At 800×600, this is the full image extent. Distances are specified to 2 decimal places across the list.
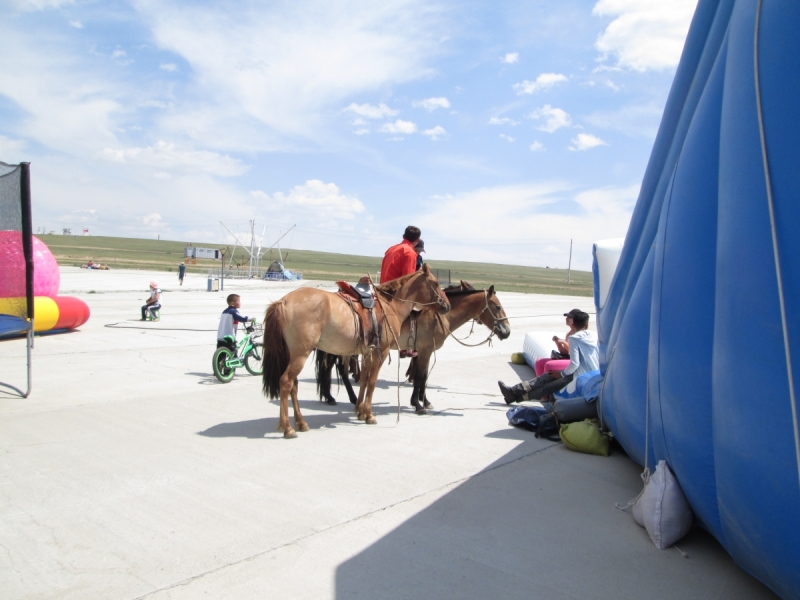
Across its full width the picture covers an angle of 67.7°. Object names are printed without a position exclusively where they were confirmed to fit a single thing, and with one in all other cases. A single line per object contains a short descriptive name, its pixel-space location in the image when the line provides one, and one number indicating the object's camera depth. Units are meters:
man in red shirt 9.30
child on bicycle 10.02
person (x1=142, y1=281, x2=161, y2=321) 18.25
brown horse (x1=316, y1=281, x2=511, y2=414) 8.28
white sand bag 4.06
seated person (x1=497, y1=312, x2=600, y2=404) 7.80
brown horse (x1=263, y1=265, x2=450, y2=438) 6.62
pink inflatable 8.13
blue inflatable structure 2.88
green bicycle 9.60
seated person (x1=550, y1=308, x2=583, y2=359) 9.43
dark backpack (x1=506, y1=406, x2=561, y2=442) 6.90
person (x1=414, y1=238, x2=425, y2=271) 9.72
